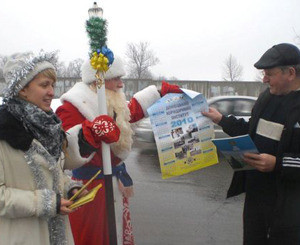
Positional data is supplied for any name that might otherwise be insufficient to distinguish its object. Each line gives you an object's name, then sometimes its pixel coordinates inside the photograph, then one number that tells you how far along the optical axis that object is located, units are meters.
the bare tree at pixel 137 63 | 51.06
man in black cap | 2.25
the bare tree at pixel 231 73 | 51.91
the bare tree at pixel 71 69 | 49.77
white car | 9.28
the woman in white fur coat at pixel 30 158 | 1.85
